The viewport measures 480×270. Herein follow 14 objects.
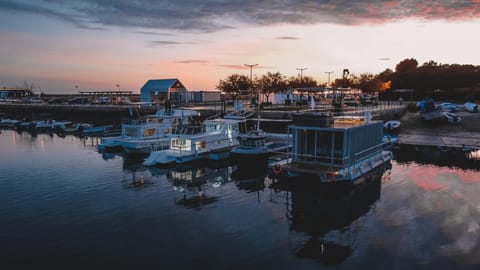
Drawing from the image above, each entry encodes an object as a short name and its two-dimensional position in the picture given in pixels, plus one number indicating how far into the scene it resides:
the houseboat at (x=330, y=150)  20.08
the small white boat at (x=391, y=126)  42.28
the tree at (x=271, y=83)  79.62
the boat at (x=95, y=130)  52.25
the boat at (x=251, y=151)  28.41
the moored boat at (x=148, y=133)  34.47
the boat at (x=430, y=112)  43.62
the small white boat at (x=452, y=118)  42.97
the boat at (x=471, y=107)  49.81
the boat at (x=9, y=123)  65.34
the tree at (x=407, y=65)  111.50
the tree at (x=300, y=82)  80.38
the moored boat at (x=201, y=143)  28.64
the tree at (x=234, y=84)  79.50
